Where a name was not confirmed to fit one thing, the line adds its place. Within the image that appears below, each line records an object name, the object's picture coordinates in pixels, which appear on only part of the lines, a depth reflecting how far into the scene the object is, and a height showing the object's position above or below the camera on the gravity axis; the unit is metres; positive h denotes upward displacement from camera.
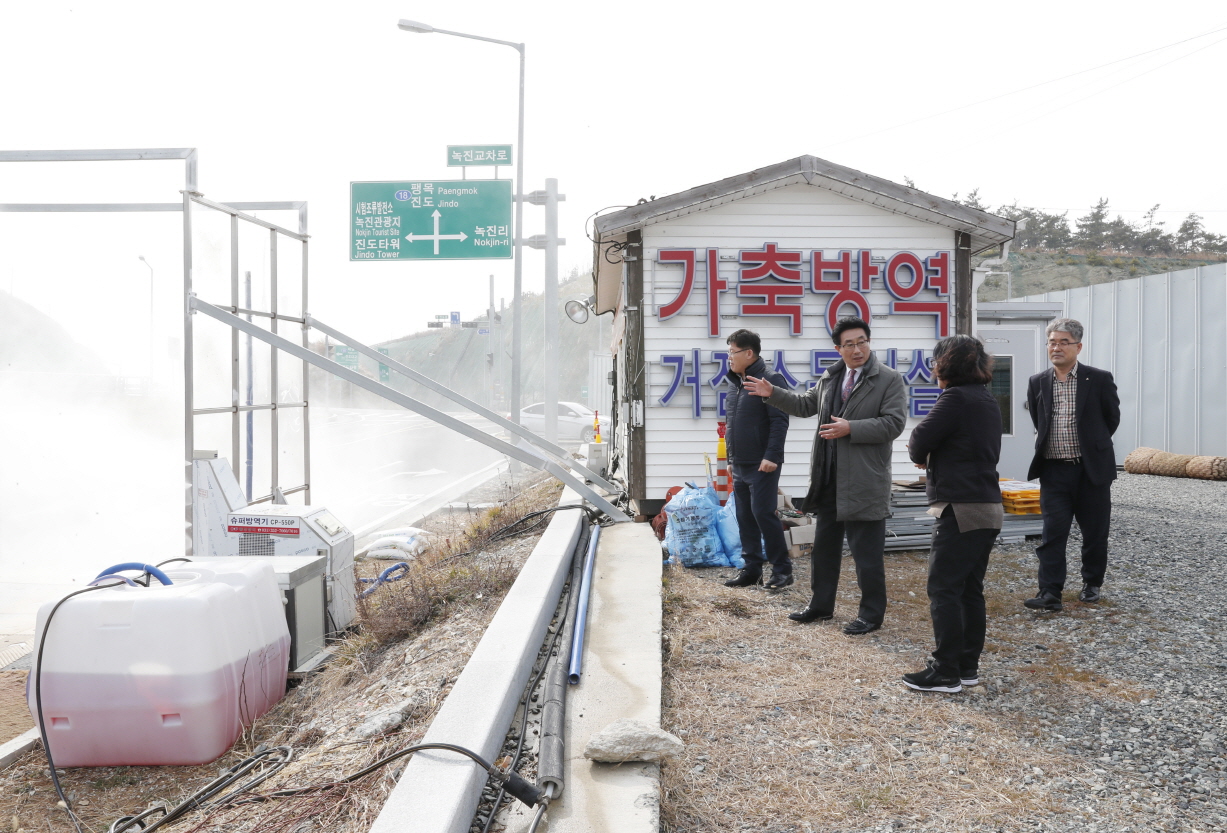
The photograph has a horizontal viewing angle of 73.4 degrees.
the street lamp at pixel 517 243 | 17.55 +3.18
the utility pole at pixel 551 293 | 17.81 +2.21
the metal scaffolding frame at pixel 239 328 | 6.73 +0.57
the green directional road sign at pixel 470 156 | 16.52 +4.76
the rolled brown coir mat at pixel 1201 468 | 13.69 -1.17
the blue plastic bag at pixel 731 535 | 7.14 -1.22
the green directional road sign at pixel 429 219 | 15.60 +3.29
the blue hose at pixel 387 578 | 6.91 -1.60
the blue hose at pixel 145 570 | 4.14 -0.91
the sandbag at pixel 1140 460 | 14.99 -1.15
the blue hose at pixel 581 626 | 3.92 -1.29
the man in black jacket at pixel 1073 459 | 5.61 -0.43
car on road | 31.80 -1.09
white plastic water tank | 3.92 -1.39
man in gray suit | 4.89 -0.45
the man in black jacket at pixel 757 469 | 6.12 -0.56
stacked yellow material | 8.24 -1.05
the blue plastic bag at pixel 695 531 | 7.06 -1.18
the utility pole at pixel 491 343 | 37.28 +2.38
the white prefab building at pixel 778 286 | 8.80 +1.18
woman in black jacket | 4.02 -0.52
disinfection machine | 6.12 -1.07
